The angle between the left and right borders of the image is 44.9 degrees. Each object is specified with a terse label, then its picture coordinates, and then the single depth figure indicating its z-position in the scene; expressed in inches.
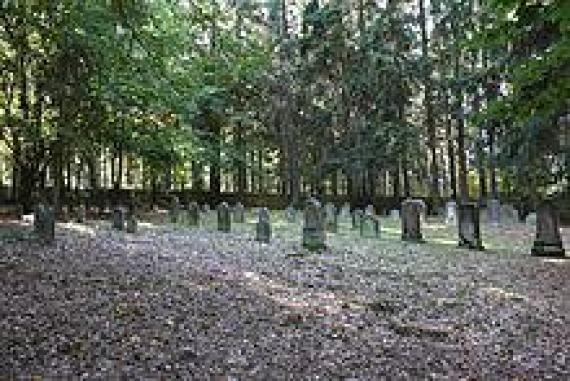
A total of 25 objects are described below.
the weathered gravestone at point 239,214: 925.8
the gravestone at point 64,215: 777.1
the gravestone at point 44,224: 495.5
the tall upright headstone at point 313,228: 569.0
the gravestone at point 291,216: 983.0
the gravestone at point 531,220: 969.6
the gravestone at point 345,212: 1078.0
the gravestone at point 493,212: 1022.3
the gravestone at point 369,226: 732.8
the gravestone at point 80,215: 774.6
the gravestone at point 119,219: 687.1
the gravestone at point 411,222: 686.5
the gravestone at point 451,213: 1023.6
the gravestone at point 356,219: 839.7
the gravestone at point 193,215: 833.5
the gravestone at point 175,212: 884.6
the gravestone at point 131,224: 669.5
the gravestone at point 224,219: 742.5
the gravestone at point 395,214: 1097.3
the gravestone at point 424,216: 1082.2
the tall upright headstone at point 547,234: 611.2
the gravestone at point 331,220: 774.5
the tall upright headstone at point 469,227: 645.9
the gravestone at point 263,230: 617.8
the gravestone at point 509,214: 1023.6
